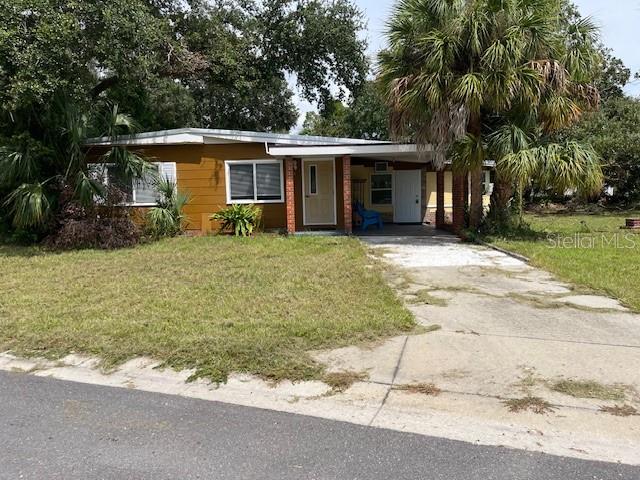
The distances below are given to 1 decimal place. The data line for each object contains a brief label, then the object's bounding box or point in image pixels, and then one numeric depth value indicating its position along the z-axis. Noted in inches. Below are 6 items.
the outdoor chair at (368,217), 639.1
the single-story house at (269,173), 541.3
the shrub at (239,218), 557.3
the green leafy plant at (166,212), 534.6
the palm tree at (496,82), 434.3
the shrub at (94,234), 464.1
